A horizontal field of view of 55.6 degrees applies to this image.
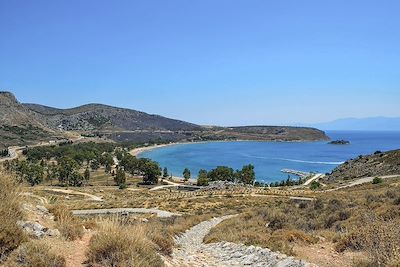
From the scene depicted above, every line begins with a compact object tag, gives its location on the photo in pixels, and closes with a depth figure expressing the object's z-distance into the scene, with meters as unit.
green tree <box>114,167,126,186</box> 115.94
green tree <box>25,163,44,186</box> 106.38
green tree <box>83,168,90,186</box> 120.62
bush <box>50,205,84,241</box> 9.05
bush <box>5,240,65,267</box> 6.91
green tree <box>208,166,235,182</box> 122.75
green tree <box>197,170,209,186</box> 106.68
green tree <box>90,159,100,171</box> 154.62
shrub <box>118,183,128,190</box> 100.59
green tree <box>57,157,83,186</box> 113.12
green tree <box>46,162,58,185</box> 117.45
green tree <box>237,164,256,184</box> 117.94
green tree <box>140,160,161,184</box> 121.75
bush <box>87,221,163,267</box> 7.55
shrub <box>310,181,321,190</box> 77.06
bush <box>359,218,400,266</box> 7.88
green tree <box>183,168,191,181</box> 130.39
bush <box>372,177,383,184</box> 61.04
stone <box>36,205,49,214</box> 10.59
